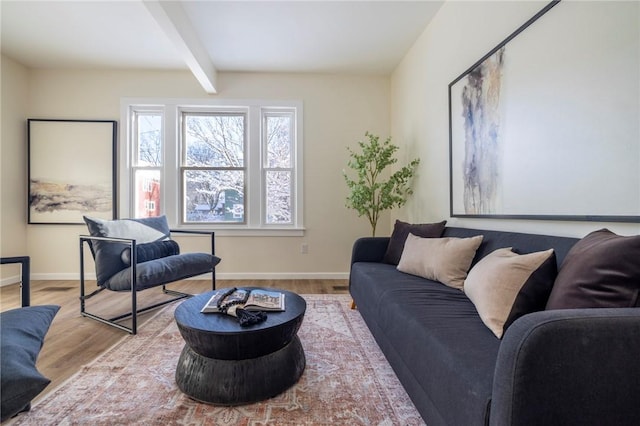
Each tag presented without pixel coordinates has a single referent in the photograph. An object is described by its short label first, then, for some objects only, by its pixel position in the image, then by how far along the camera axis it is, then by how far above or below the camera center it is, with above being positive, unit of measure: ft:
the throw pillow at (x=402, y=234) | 7.70 -0.46
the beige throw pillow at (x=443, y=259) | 5.91 -0.88
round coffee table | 4.40 -2.19
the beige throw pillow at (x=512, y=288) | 3.56 -0.89
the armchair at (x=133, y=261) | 7.22 -1.15
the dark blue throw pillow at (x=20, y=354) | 2.44 -1.30
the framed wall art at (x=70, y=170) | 12.06 +1.91
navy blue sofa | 2.25 -1.36
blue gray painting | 6.36 +1.83
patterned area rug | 4.22 -2.78
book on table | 5.06 -1.48
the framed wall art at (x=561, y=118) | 3.94 +1.59
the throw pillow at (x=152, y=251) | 7.67 -0.95
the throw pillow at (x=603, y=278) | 2.87 -0.62
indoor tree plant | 10.15 +1.13
